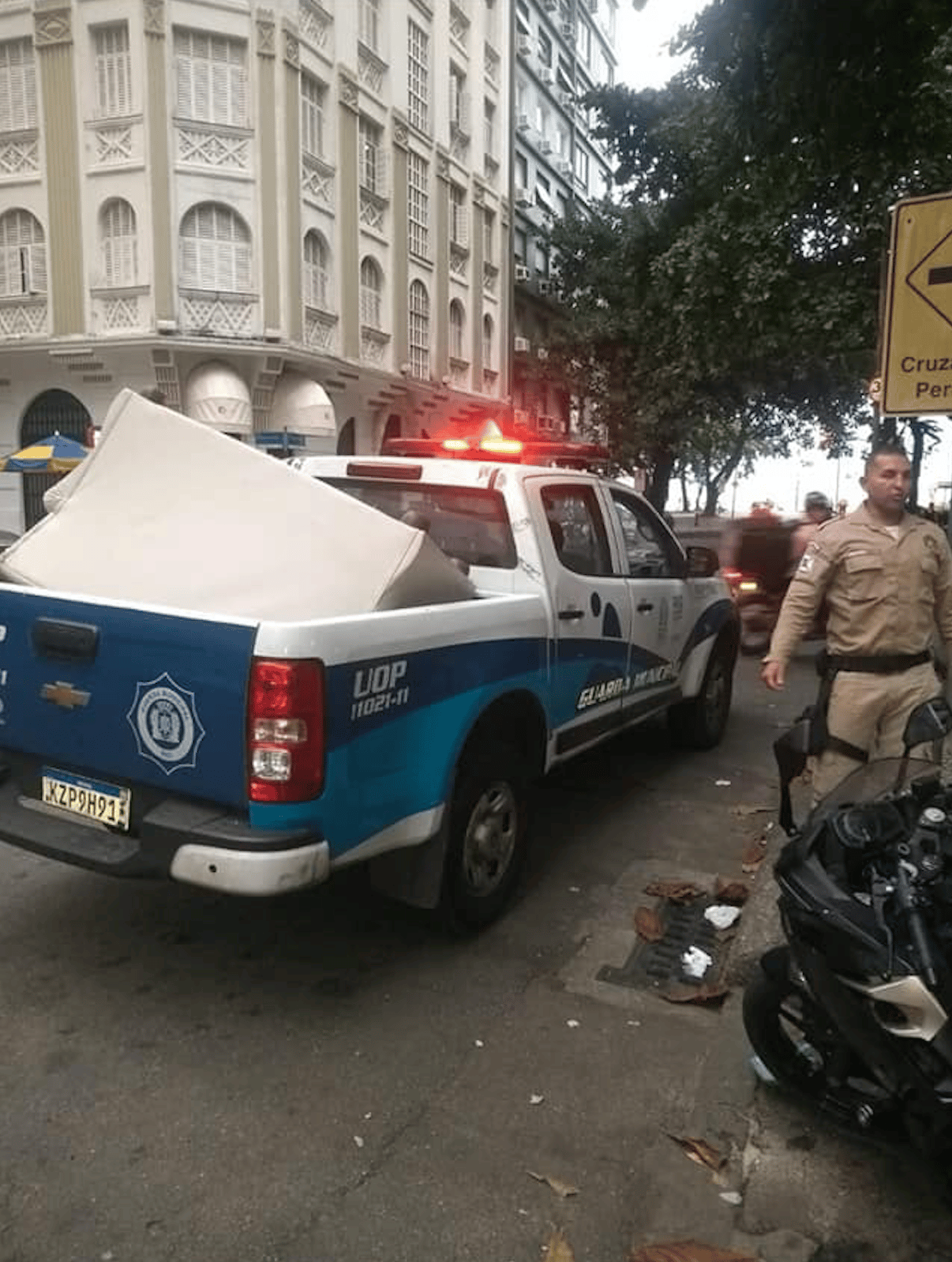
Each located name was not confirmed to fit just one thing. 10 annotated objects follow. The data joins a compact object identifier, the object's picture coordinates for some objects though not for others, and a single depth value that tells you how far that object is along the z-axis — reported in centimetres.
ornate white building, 1884
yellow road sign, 335
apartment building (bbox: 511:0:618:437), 3312
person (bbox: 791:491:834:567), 969
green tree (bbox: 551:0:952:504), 409
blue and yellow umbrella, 1537
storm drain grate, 372
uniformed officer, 382
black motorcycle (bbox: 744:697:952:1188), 215
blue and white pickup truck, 296
